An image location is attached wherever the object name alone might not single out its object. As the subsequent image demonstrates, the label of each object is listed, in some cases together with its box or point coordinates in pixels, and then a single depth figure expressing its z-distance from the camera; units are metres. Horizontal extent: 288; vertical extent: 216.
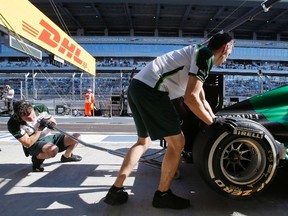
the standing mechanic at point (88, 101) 10.81
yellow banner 5.08
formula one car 1.56
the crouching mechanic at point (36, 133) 2.25
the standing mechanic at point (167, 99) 1.63
